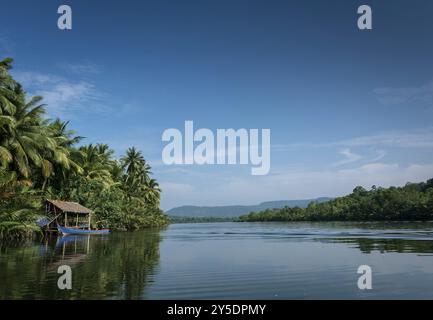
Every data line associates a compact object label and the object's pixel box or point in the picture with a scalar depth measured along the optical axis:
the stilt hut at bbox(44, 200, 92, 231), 36.91
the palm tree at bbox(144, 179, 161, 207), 78.91
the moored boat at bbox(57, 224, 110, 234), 38.46
